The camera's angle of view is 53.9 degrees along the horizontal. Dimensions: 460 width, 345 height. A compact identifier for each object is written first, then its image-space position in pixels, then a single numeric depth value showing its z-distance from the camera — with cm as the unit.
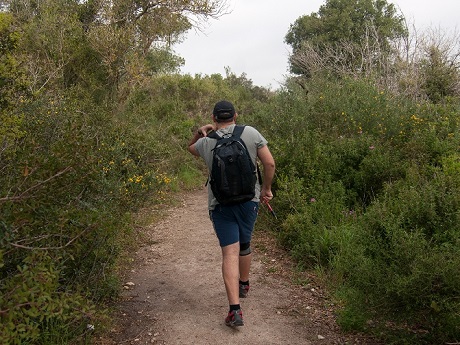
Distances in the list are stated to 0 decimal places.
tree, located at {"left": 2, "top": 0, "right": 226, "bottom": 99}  1053
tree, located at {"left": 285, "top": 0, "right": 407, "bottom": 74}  2598
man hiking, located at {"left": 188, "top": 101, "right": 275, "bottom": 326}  350
